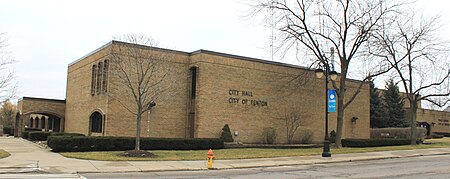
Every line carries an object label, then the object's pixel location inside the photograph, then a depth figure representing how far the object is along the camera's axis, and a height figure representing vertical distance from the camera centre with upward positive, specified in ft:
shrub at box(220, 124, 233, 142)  99.14 -4.56
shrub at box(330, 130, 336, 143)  122.50 -5.26
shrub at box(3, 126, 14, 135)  179.42 -8.44
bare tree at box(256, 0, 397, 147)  99.09 +19.51
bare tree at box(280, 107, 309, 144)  114.76 -1.37
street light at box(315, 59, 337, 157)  76.35 -4.45
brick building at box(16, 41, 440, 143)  95.86 +4.13
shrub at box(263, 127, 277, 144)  108.99 -4.76
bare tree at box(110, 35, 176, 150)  87.66 +9.82
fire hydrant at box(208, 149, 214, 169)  57.24 -5.80
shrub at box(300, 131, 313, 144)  117.39 -5.74
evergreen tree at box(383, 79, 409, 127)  189.88 +5.02
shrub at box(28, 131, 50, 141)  115.96 -6.67
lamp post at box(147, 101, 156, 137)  97.73 -2.13
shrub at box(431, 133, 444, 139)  183.73 -6.90
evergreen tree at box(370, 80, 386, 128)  189.88 +3.89
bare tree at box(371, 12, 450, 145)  111.86 +17.17
